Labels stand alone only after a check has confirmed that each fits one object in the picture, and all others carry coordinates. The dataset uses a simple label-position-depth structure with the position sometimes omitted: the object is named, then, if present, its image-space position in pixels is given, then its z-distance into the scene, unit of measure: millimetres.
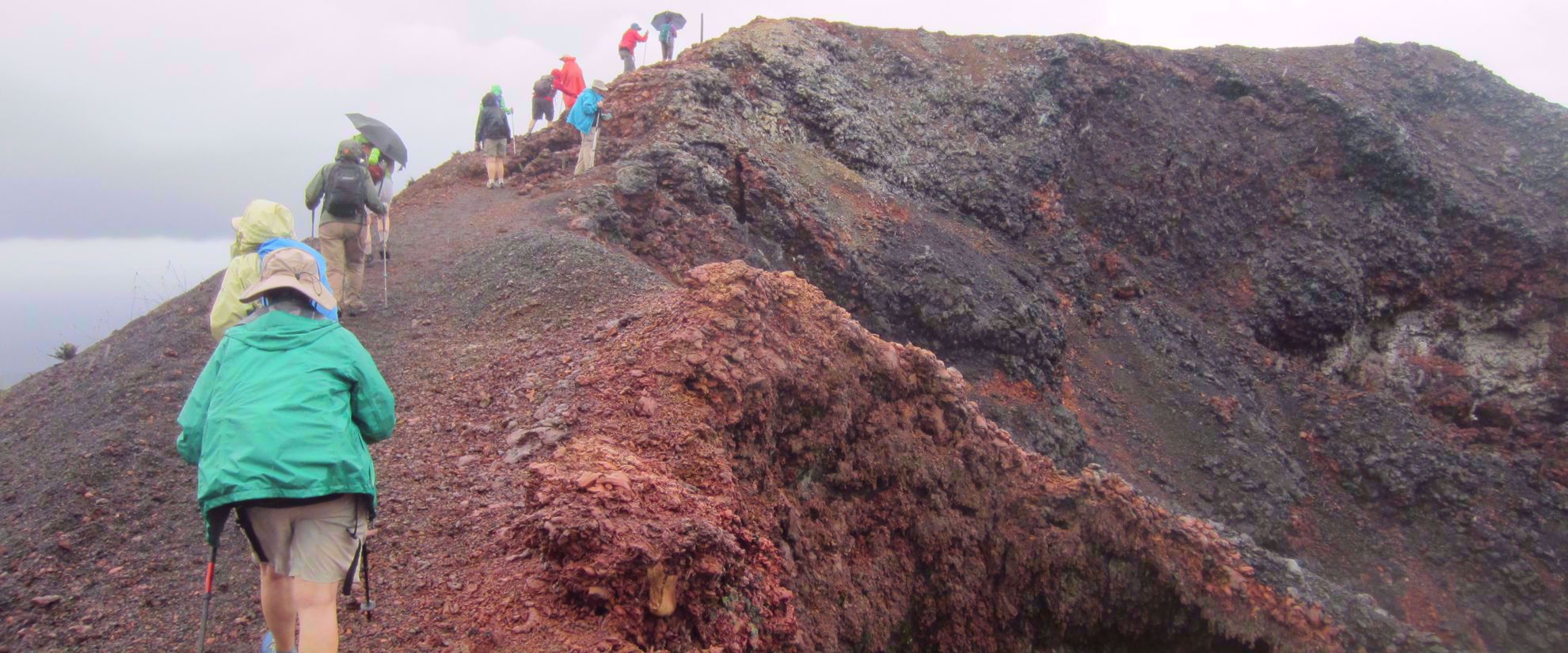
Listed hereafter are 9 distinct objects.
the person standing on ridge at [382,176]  9328
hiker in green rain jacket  3133
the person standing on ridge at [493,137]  13062
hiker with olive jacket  7949
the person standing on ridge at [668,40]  18484
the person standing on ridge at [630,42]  18328
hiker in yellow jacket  4375
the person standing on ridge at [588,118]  12719
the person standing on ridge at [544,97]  17312
